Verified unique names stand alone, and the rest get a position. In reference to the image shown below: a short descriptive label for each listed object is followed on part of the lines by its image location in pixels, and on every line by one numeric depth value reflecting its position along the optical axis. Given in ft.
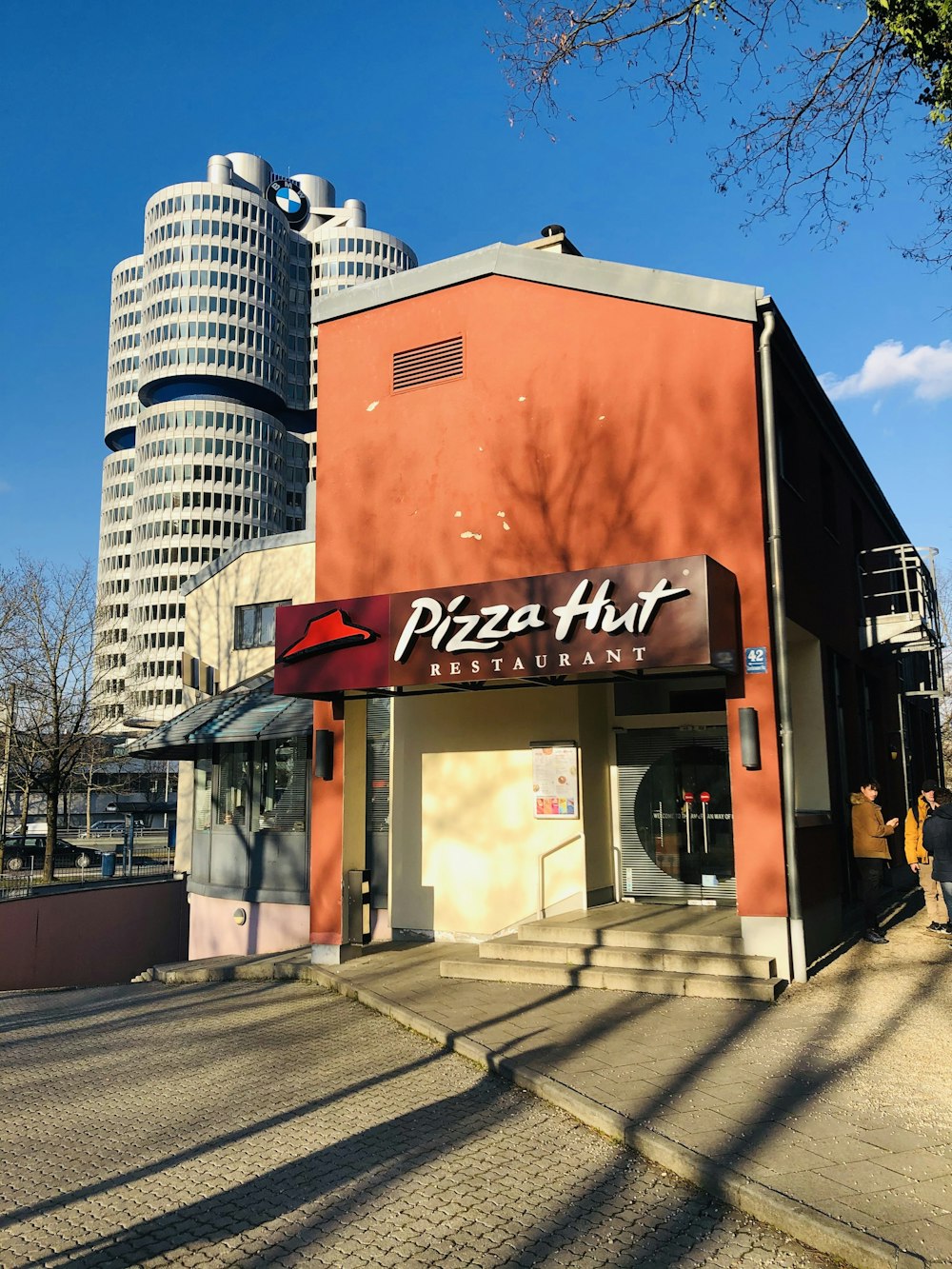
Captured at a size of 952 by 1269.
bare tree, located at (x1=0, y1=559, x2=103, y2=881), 106.32
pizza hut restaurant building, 32.55
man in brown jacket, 37.60
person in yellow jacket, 38.37
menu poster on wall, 39.75
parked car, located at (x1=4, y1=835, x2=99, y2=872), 125.59
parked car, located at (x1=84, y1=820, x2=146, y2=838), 171.80
